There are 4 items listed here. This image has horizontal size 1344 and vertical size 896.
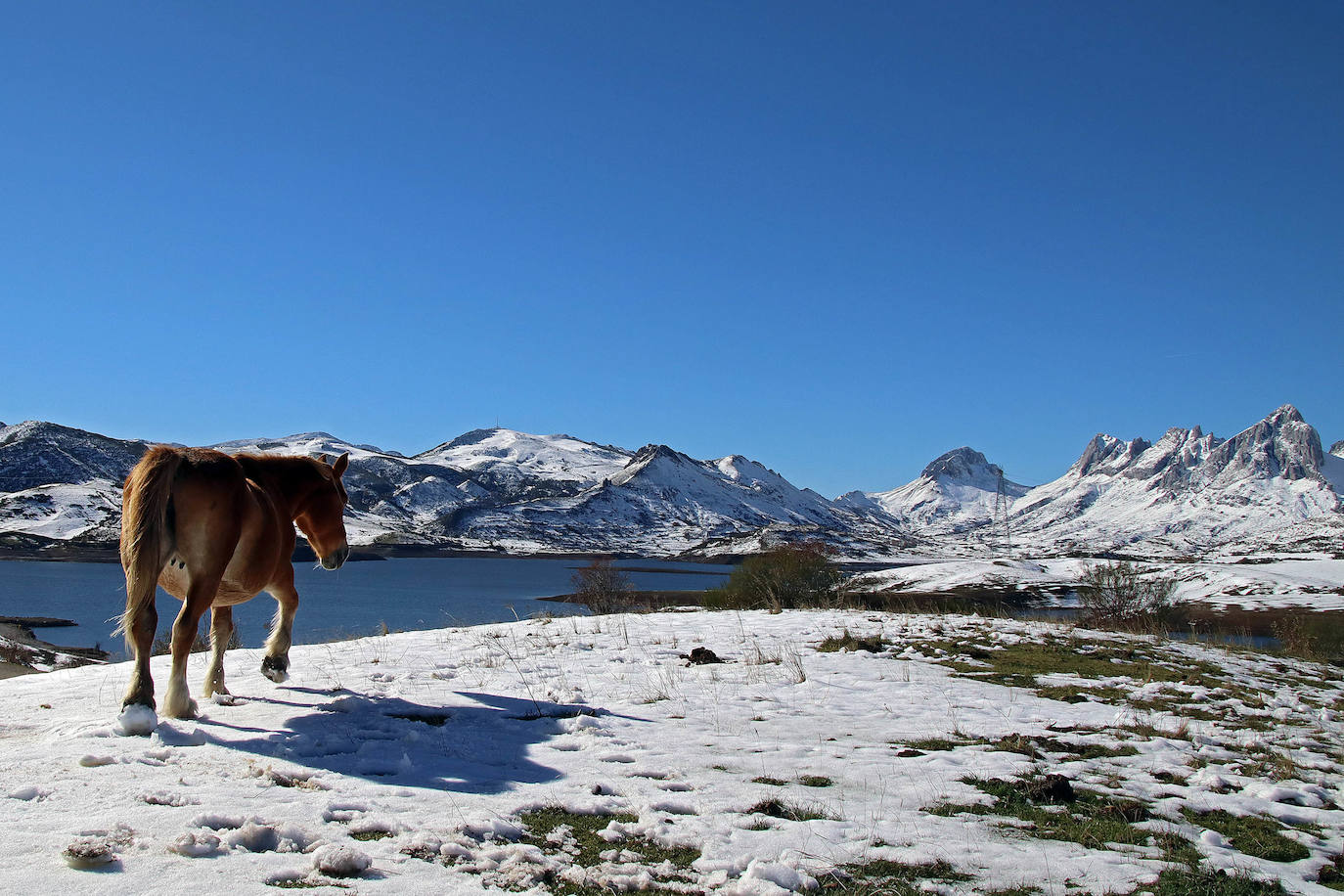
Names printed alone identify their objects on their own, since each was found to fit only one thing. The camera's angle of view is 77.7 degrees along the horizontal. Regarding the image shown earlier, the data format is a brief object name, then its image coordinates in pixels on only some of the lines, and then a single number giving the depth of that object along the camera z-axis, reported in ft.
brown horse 21.43
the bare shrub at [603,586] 164.35
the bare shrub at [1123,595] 135.85
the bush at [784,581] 119.14
